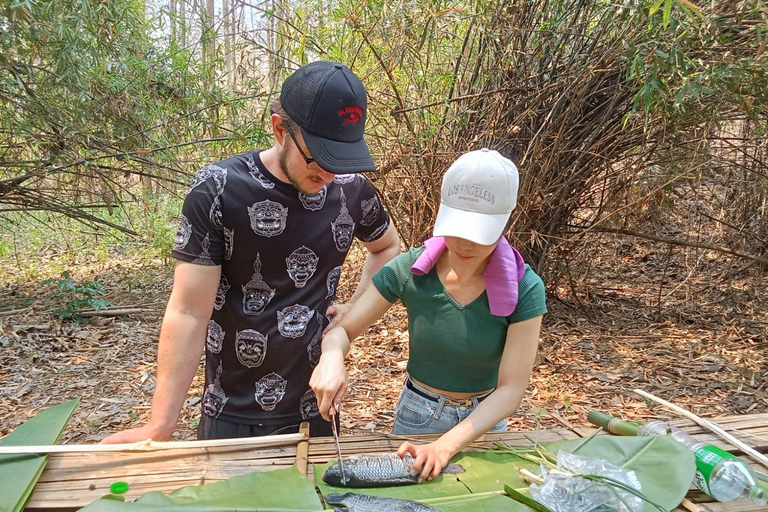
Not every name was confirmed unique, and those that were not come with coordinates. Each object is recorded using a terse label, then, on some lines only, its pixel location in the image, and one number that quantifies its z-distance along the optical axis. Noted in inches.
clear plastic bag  51.2
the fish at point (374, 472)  53.5
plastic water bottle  55.2
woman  57.1
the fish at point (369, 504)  48.5
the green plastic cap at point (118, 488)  50.9
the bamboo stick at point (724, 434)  62.0
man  59.5
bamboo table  51.9
